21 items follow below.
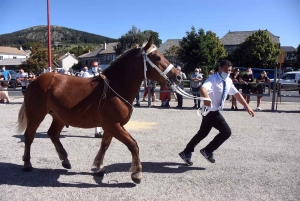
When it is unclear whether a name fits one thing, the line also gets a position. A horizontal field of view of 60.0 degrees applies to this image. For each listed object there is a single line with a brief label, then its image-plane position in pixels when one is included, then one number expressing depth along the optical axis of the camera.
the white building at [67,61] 79.75
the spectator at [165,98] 12.42
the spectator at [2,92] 13.49
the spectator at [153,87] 12.96
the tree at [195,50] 36.34
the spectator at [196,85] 12.32
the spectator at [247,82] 11.86
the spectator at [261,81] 11.72
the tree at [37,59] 40.47
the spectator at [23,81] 14.36
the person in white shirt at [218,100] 4.46
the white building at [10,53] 91.56
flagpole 12.30
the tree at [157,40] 75.12
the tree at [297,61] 44.65
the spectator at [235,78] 11.64
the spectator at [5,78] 13.50
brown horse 3.88
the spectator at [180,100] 12.19
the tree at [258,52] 40.97
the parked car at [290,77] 26.06
